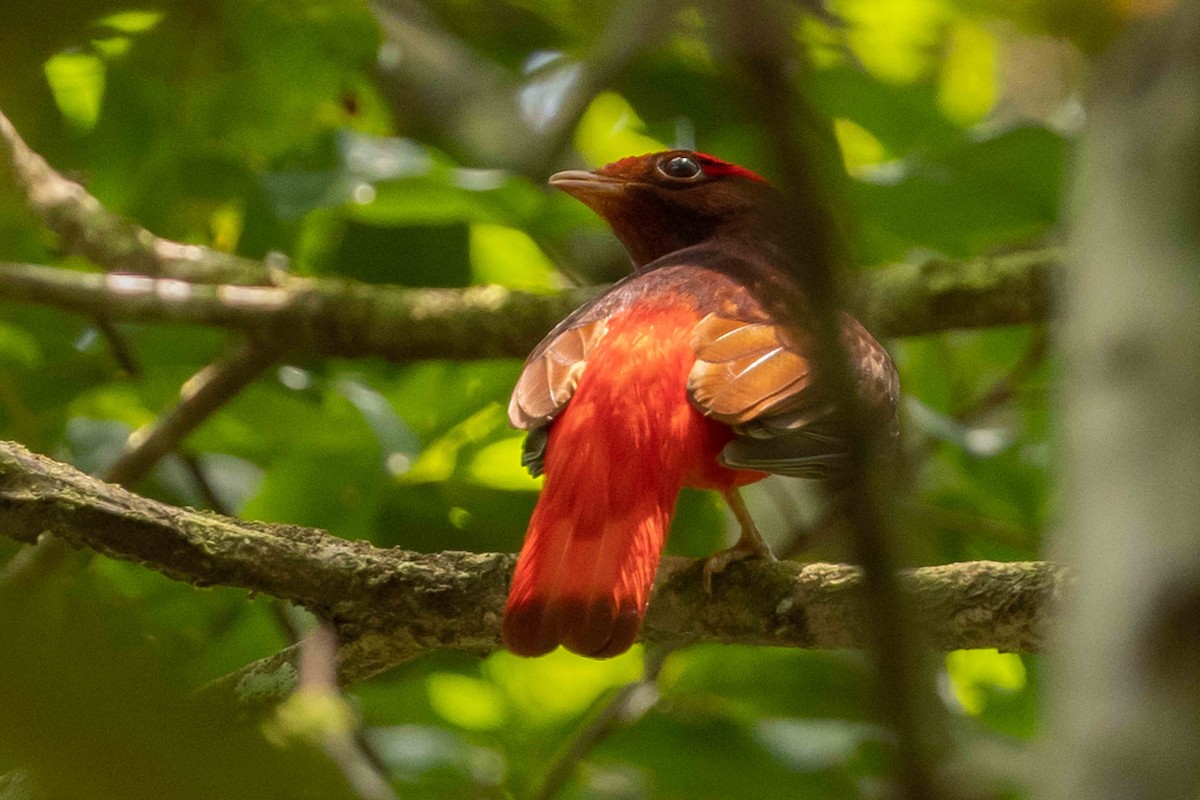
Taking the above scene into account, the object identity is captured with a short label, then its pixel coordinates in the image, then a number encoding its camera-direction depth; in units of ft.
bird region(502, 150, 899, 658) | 16.48
